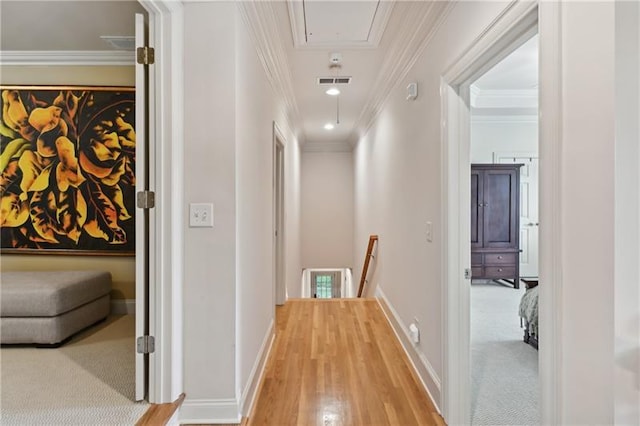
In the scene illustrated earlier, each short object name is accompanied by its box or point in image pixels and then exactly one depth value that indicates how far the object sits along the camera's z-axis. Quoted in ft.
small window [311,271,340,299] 26.45
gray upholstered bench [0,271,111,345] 7.82
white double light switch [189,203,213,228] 5.97
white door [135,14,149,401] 5.81
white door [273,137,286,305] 12.76
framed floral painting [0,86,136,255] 10.11
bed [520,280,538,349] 9.61
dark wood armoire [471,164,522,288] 17.56
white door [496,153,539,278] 18.54
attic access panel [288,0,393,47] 7.66
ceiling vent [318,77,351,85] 12.10
